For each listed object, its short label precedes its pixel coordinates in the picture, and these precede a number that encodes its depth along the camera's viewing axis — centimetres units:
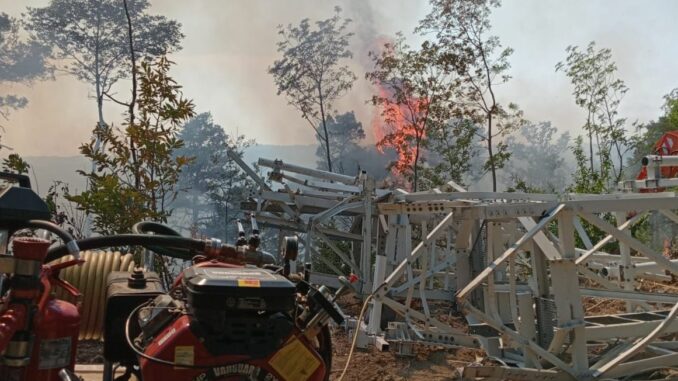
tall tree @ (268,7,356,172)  2042
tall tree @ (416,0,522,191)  1600
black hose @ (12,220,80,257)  178
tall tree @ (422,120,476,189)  1620
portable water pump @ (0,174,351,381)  175
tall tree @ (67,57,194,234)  598
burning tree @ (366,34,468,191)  1614
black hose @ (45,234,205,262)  216
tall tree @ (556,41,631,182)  1814
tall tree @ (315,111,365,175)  2402
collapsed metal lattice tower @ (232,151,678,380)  402
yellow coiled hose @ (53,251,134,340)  350
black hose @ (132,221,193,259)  261
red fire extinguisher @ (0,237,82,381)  173
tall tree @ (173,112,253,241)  2419
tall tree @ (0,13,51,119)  1989
